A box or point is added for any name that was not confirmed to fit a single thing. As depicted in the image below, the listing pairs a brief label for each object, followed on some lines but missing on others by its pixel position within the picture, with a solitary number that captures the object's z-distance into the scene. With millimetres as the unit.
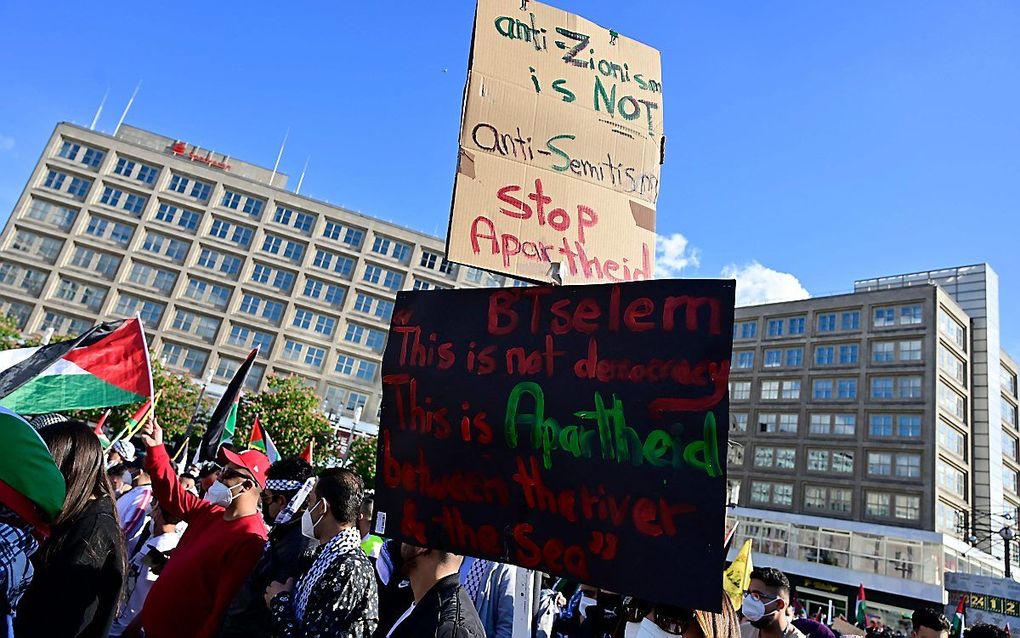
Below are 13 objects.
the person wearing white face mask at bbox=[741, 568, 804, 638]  4633
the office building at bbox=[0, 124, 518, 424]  50250
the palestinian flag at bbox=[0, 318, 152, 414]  5086
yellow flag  5656
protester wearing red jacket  3766
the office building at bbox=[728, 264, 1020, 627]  39781
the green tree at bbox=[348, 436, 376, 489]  37688
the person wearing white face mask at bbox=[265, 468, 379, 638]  2979
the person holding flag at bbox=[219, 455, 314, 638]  3611
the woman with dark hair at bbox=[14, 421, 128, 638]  2840
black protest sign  2314
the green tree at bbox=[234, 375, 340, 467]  35750
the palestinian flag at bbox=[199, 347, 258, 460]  9039
